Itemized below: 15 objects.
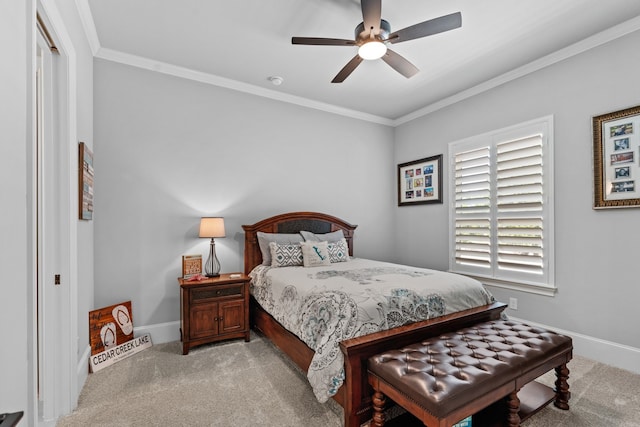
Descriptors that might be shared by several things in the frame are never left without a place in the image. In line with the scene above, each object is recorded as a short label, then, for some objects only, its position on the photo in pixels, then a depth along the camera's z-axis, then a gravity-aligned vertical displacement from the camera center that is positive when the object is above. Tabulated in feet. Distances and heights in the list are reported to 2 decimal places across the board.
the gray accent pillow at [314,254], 11.43 -1.52
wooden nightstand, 9.59 -3.08
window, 10.45 +0.19
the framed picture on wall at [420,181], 14.30 +1.54
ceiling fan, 7.00 +4.33
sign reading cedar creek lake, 8.80 -3.72
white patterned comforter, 6.32 -2.17
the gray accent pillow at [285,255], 11.29 -1.51
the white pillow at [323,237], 12.62 -0.97
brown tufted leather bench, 4.80 -2.74
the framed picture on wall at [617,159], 8.51 +1.49
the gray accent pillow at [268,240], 11.69 -1.01
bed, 6.08 -2.64
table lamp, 10.53 -0.61
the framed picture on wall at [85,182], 7.57 +0.85
